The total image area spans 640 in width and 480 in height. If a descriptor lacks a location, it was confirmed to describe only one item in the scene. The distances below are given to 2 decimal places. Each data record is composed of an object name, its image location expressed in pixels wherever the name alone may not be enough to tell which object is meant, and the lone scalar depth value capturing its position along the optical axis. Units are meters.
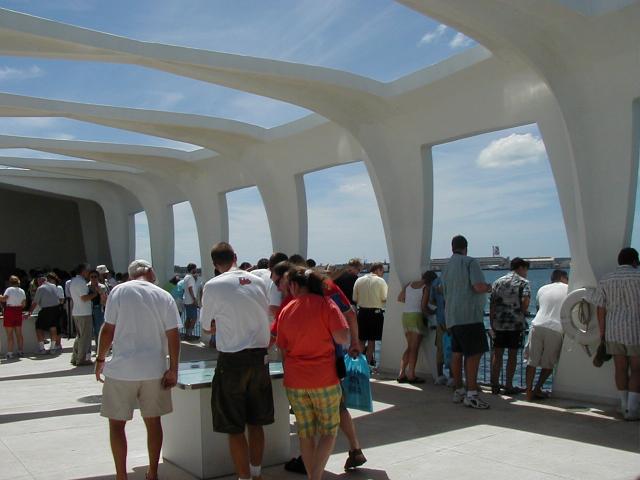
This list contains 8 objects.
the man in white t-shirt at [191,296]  14.99
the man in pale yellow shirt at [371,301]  10.10
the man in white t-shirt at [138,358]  4.66
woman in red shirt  4.62
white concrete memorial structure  7.01
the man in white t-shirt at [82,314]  11.24
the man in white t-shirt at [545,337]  7.72
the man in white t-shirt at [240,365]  4.65
